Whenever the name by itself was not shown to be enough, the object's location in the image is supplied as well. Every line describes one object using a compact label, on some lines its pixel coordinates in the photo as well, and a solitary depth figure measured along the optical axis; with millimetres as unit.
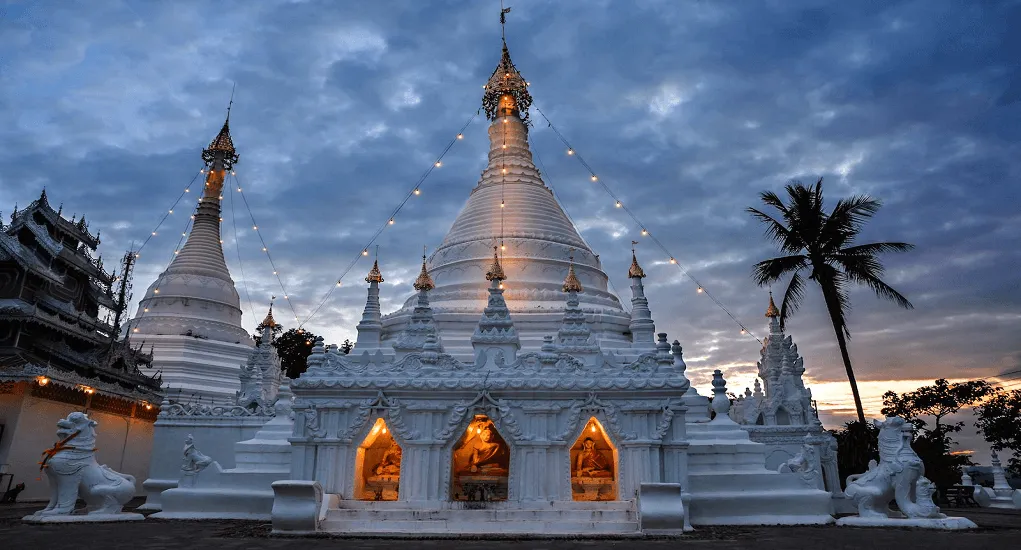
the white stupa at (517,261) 24500
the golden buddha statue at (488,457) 16453
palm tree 24750
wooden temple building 23641
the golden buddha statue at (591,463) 16375
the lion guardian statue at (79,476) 14562
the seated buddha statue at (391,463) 16656
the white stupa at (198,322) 34625
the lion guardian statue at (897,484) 14547
